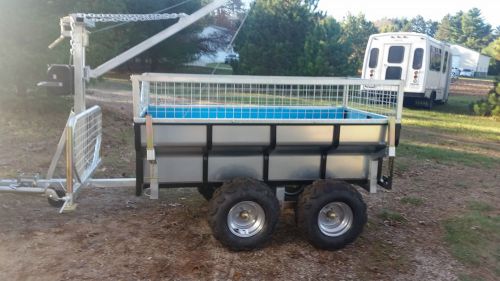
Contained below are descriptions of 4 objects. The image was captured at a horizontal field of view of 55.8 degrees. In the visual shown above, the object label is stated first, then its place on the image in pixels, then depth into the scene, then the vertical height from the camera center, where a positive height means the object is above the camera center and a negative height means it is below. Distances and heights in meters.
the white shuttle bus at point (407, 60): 18.05 +0.18
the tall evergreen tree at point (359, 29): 48.06 +3.91
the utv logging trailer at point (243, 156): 4.34 -0.93
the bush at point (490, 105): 17.96 -1.45
